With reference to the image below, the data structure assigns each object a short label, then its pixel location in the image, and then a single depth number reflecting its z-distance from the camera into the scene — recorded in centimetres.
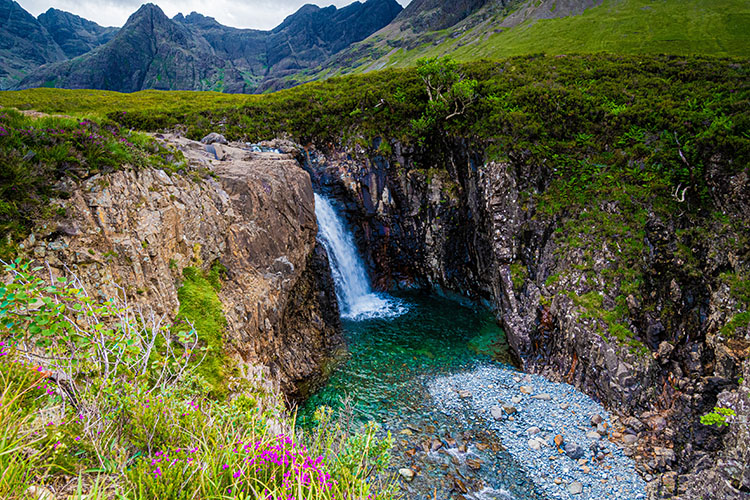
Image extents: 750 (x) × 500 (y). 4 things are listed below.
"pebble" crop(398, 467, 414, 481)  1142
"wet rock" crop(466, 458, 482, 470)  1199
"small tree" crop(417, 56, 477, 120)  2644
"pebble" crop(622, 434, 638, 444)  1247
